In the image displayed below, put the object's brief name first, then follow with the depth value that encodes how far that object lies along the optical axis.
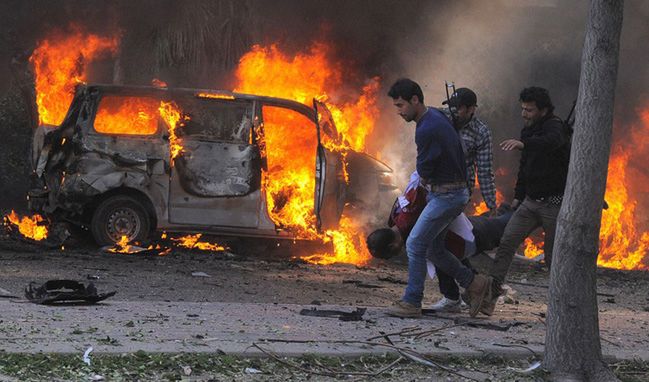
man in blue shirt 14.21
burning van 22.41
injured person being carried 15.06
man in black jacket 15.20
